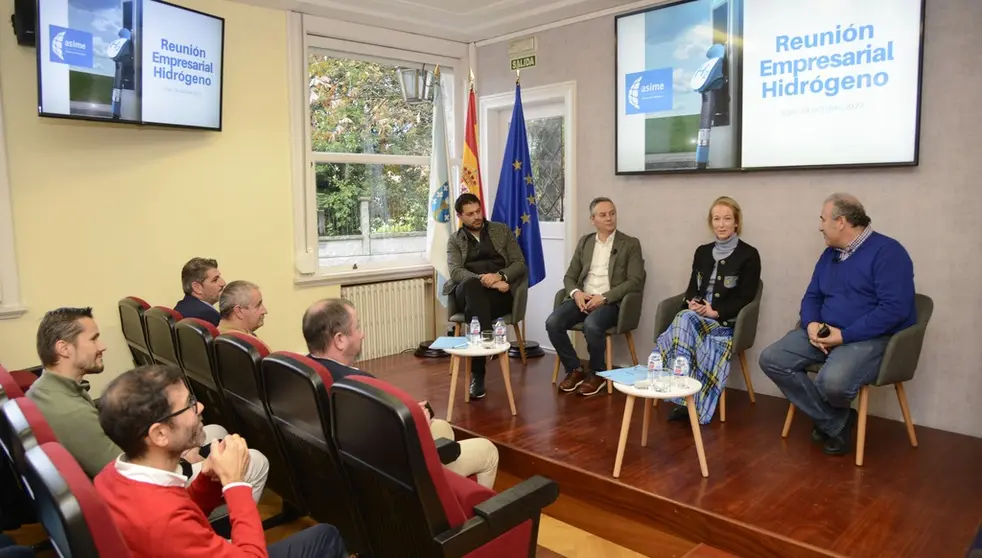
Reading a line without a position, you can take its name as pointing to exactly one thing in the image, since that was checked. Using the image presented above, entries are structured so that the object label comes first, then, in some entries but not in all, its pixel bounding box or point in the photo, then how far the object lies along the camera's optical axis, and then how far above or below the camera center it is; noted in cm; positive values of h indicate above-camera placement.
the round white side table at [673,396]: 294 -72
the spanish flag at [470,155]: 556 +62
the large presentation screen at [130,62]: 376 +98
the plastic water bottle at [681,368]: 321 -63
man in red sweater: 144 -55
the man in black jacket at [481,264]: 455 -22
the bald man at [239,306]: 314 -35
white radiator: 556 -68
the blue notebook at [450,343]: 388 -63
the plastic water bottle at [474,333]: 389 -57
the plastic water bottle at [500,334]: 389 -58
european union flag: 532 +26
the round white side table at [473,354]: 371 -70
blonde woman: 375 -41
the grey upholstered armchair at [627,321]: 434 -56
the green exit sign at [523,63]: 555 +138
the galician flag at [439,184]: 566 +39
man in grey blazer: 438 -36
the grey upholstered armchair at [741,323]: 378 -52
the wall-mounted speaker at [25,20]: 374 +114
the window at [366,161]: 536 +57
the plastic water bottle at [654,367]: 311 -61
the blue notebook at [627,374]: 316 -66
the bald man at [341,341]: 248 -40
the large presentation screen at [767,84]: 366 +89
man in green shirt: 214 -53
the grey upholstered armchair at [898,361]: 315 -59
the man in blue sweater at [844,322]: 321 -42
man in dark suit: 367 -33
